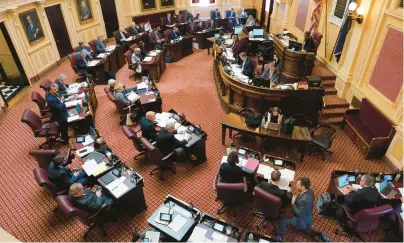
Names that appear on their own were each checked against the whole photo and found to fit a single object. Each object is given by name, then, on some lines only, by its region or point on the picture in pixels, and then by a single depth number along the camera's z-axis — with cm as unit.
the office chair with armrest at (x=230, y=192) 468
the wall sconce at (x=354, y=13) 713
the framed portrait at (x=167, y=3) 1548
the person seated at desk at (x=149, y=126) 626
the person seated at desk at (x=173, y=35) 1222
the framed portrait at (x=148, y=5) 1485
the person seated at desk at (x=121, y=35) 1207
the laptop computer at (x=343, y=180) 511
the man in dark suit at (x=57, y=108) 675
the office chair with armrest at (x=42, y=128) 663
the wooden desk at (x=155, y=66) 1011
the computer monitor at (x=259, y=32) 1130
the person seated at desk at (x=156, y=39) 1222
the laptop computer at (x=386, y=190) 484
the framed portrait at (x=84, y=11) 1272
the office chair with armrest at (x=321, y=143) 658
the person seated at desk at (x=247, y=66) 827
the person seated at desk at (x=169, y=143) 580
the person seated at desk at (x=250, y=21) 1346
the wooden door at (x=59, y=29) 1138
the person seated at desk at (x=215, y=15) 1533
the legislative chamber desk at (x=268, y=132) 621
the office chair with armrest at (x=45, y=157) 546
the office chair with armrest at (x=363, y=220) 423
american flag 929
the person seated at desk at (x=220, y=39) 1080
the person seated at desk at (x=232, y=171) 486
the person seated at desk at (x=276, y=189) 457
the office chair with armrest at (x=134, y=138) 590
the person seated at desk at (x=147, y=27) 1338
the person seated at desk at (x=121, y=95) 775
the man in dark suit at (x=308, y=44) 866
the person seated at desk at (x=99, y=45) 1091
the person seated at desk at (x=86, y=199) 432
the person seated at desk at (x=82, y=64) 965
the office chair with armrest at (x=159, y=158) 556
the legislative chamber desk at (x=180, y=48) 1202
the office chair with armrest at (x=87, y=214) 424
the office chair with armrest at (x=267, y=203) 439
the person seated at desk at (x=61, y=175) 486
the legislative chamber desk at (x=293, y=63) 858
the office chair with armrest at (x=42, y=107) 739
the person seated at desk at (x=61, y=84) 797
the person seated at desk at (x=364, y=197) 442
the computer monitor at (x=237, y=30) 1077
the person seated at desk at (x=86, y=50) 1010
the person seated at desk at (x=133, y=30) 1277
